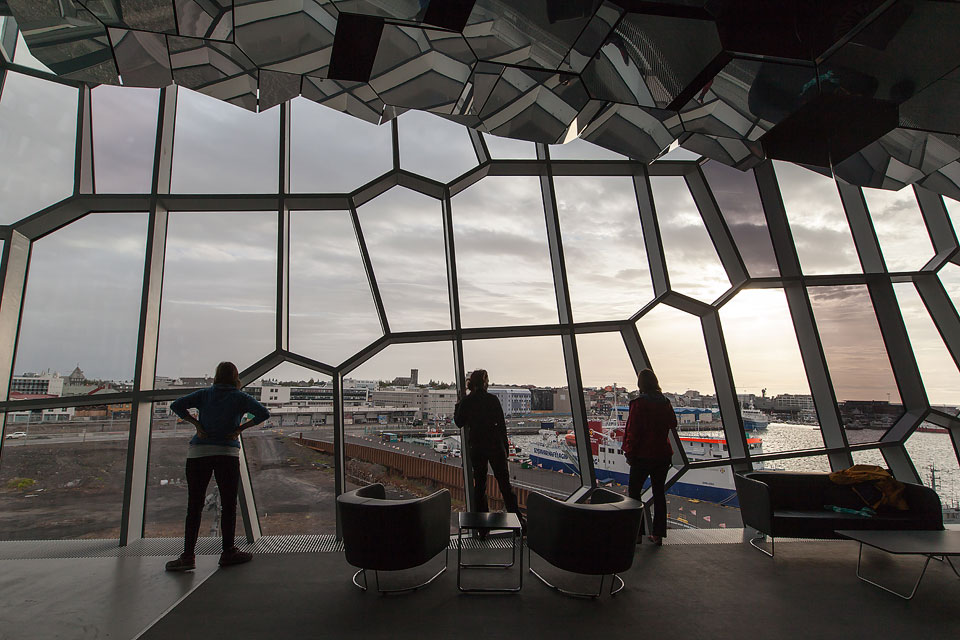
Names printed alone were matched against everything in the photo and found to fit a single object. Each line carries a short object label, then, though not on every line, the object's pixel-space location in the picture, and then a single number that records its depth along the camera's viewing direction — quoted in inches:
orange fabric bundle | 176.1
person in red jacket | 177.2
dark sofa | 167.0
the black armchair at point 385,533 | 127.2
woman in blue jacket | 147.3
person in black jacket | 175.8
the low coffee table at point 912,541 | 132.0
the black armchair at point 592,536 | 126.2
